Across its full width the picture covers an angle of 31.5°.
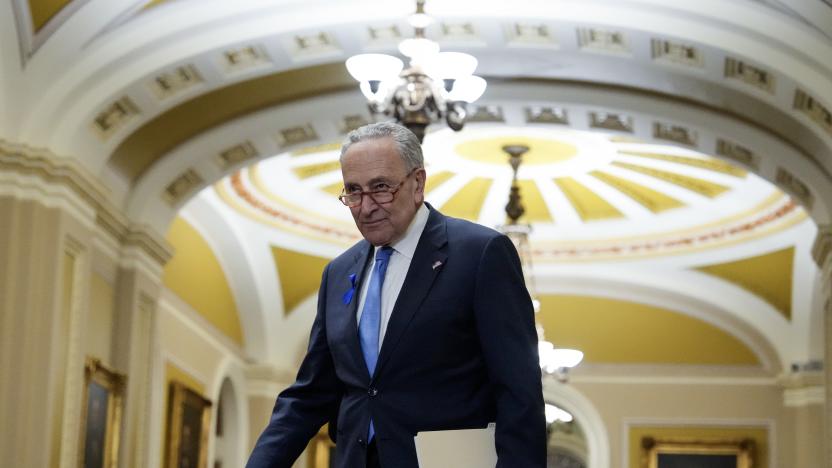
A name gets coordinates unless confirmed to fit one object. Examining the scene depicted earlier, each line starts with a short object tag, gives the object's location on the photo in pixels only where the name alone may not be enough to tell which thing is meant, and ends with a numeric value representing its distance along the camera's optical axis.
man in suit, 2.92
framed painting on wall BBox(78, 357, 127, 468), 10.56
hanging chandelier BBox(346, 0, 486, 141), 8.87
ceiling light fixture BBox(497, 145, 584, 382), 14.30
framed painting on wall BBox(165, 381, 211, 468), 14.34
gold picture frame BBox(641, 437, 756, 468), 18.47
